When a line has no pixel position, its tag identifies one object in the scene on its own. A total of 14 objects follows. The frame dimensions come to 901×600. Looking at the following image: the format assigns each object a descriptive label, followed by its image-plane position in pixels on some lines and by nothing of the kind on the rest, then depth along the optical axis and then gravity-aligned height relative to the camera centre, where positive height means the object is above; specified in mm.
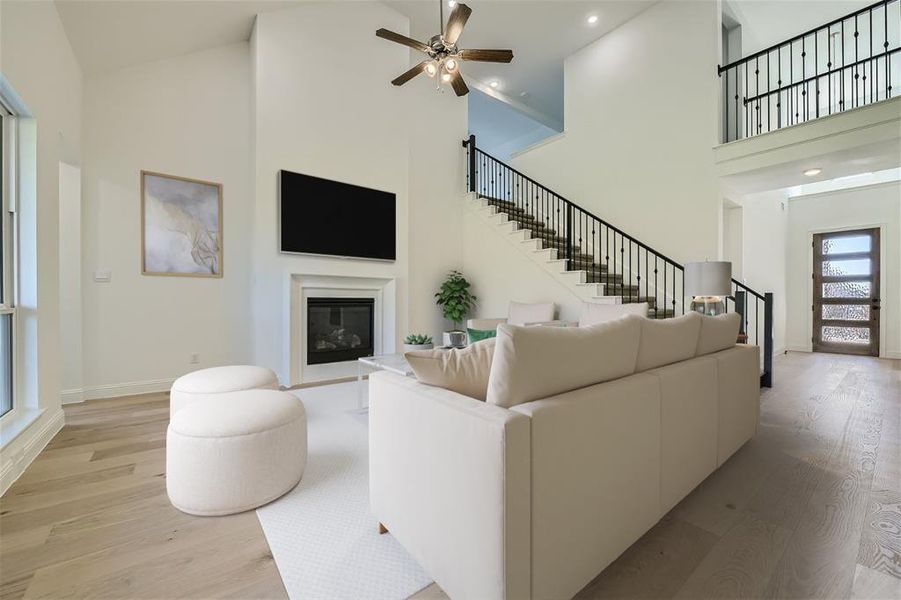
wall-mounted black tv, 4316 +960
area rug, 1365 -1024
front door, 6719 +139
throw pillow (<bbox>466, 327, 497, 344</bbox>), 3730 -364
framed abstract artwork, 3959 +757
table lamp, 3482 +173
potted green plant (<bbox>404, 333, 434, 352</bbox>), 3402 -396
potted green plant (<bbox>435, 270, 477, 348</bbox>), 5828 -7
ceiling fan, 3299 +2151
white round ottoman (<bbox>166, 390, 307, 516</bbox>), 1772 -764
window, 2414 +228
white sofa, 1064 -543
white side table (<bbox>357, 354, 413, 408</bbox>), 2807 -525
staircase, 4918 +686
